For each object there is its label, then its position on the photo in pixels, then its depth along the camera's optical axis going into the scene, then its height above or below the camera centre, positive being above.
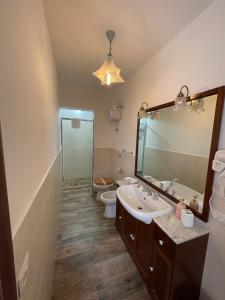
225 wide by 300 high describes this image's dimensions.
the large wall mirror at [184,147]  1.16 -0.14
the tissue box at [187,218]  1.19 -0.70
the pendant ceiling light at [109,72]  1.44 +0.62
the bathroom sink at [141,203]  1.40 -0.82
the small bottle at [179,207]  1.31 -0.67
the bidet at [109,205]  2.49 -1.31
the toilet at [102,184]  3.01 -1.12
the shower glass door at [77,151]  3.97 -0.59
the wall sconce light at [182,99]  1.37 +0.34
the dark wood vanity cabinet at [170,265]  1.08 -1.09
